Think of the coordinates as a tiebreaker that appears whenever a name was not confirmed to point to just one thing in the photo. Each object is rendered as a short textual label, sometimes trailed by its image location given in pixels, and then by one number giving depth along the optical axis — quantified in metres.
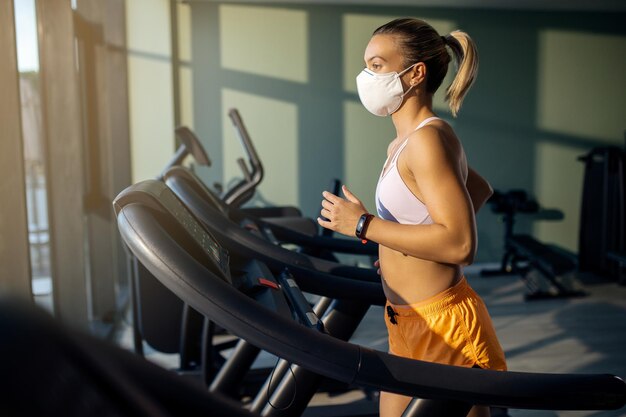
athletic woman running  1.07
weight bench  4.11
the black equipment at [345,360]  0.90
